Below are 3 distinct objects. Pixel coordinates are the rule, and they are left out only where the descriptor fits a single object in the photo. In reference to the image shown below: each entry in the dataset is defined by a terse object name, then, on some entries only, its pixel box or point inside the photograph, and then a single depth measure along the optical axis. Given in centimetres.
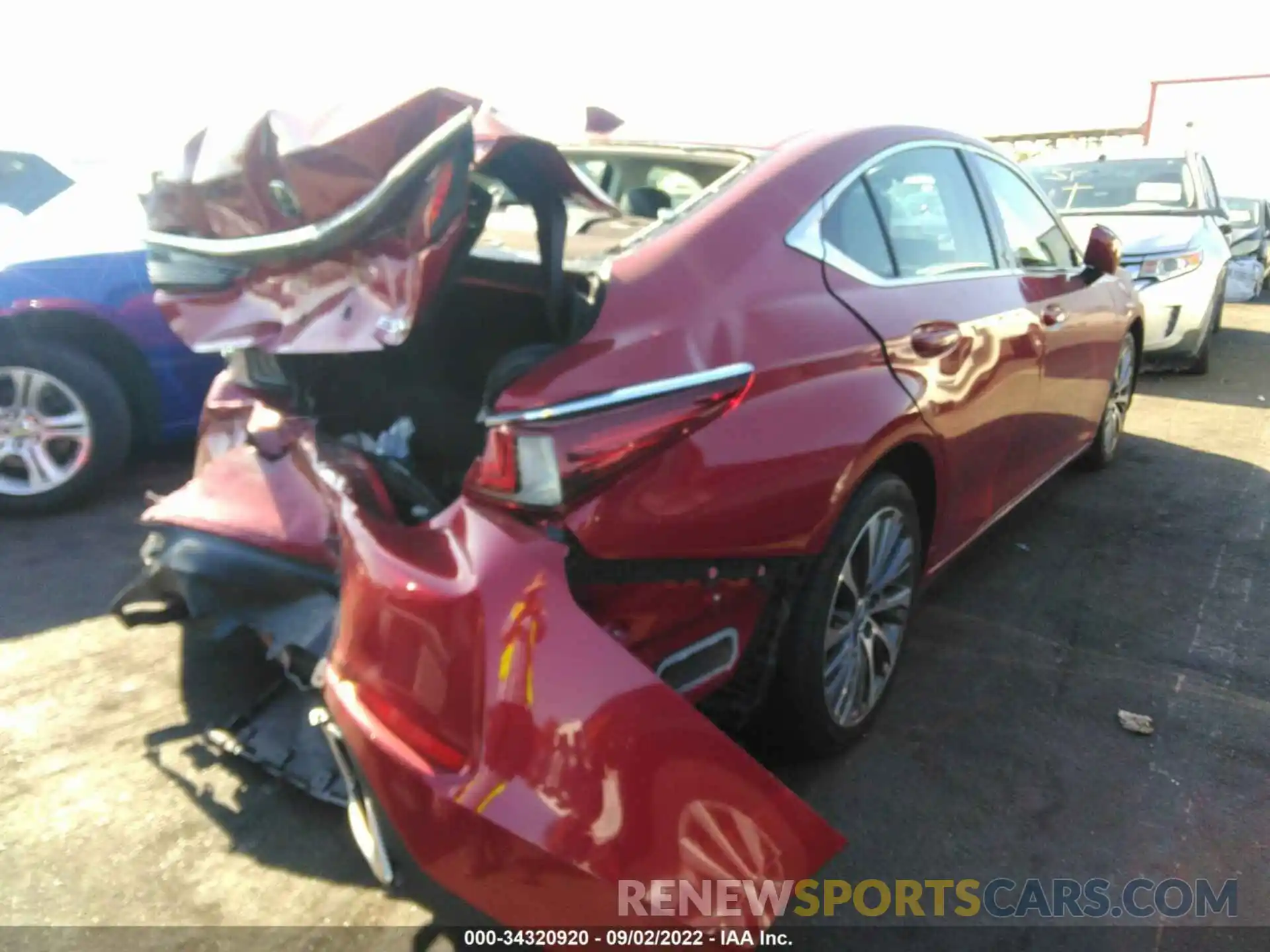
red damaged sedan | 169
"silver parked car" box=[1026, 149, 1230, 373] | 757
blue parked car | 427
